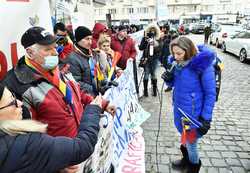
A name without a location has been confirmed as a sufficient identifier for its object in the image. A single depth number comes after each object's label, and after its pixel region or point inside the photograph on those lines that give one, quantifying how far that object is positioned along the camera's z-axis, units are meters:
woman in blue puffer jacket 2.30
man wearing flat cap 4.66
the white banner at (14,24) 1.72
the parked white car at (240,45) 9.60
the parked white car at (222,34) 14.00
